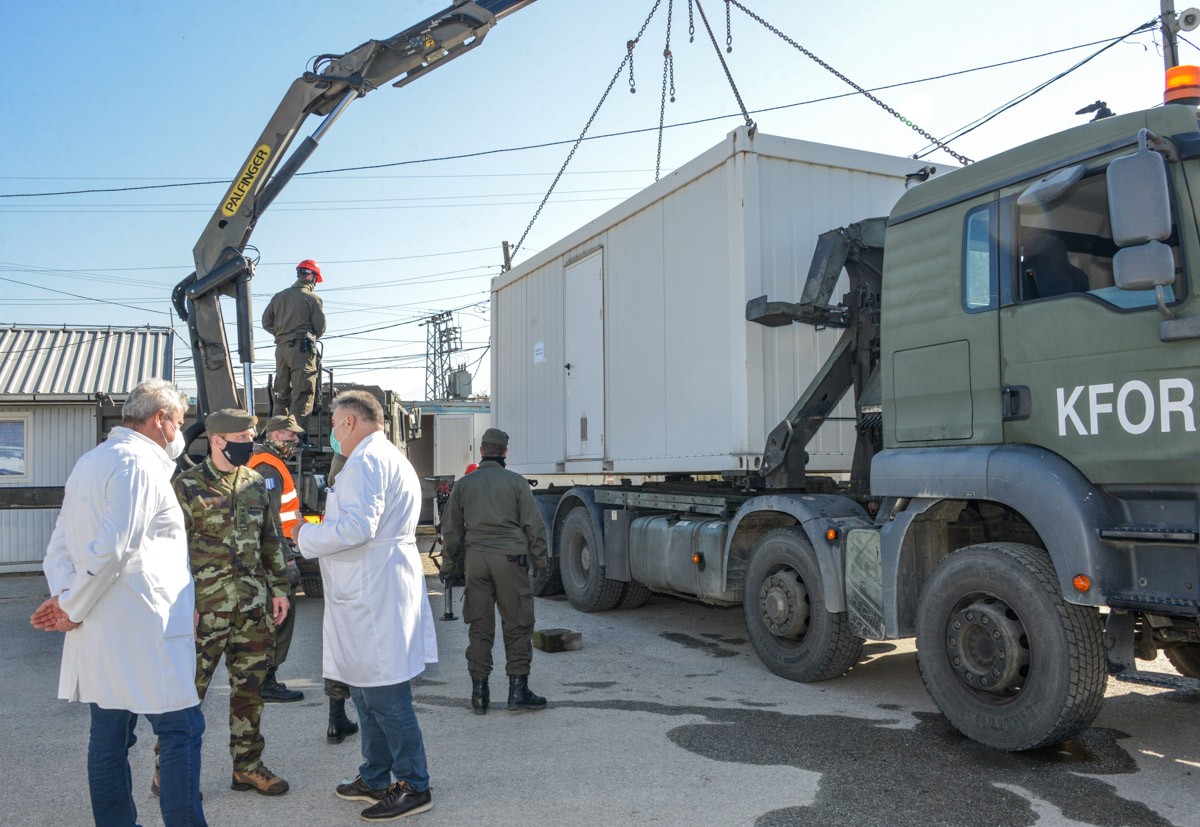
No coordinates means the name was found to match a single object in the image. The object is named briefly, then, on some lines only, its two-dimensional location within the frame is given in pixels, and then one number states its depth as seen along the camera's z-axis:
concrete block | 7.36
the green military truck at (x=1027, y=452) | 3.98
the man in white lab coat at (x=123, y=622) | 3.21
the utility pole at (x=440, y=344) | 49.66
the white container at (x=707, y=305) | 6.74
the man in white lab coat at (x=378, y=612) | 3.78
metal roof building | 14.79
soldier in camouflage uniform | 4.12
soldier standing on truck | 9.59
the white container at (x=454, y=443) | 25.64
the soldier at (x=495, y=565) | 5.64
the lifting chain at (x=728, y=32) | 8.94
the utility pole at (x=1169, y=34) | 9.46
